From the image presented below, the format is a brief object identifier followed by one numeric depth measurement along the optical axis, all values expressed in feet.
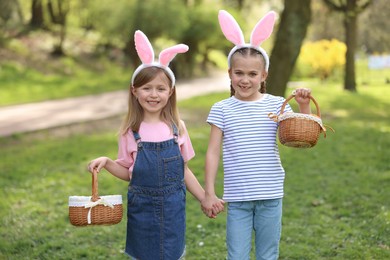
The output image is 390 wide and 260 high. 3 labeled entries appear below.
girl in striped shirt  10.46
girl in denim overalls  9.96
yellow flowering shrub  86.22
